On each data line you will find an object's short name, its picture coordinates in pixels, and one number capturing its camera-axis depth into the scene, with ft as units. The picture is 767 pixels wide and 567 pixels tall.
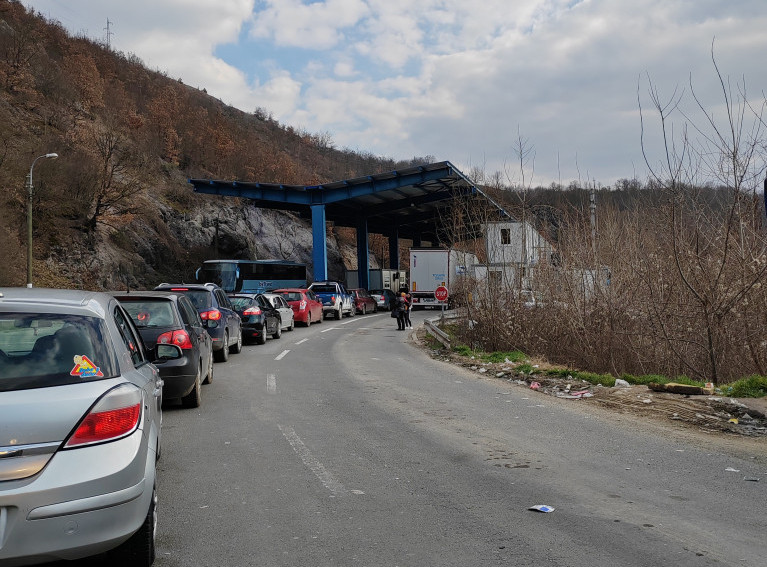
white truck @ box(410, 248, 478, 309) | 134.82
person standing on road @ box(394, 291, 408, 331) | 93.97
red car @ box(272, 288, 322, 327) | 98.02
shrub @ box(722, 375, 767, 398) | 31.76
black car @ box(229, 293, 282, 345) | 67.62
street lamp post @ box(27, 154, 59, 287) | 89.76
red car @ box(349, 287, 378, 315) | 145.18
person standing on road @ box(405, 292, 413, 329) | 95.33
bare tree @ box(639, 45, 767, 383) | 36.83
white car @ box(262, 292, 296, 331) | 81.35
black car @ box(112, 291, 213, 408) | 29.50
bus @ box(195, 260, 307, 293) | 131.64
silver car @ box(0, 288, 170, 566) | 10.51
